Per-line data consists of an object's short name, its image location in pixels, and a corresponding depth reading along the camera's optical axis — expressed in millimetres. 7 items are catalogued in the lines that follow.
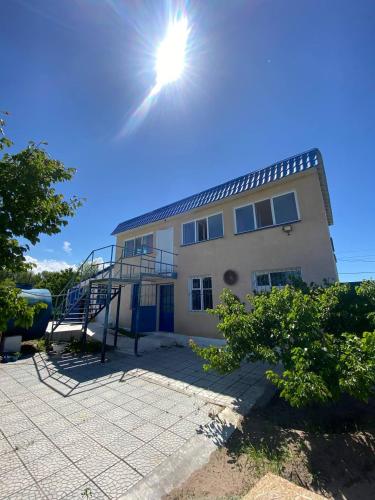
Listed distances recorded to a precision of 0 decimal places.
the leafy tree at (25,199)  3533
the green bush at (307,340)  2840
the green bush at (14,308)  3082
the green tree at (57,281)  27309
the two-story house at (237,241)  8258
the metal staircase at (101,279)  9008
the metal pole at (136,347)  8414
